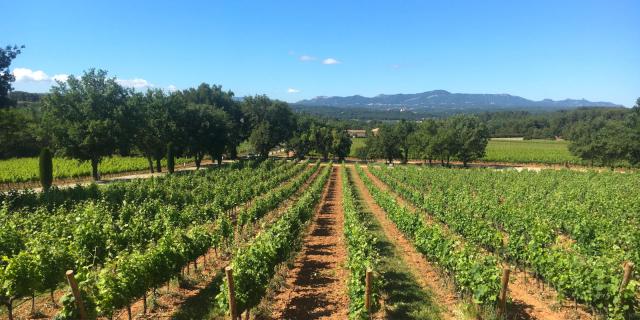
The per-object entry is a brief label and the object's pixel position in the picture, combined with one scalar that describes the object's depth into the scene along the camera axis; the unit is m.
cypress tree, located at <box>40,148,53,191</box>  31.94
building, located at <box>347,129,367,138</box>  139.18
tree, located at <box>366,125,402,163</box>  69.94
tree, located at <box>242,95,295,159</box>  67.00
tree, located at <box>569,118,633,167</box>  55.75
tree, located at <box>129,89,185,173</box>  43.44
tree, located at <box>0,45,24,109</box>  22.28
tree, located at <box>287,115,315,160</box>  71.31
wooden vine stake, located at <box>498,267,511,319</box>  7.92
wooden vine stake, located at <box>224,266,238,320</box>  7.11
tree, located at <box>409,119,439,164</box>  63.28
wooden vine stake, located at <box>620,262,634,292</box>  7.28
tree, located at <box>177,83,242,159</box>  68.81
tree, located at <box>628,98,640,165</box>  54.09
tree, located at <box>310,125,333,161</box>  71.62
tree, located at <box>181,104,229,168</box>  46.69
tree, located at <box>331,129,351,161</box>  71.12
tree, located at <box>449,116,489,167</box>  62.78
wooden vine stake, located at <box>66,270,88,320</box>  6.24
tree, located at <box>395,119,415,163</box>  70.12
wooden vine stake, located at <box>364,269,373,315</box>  7.71
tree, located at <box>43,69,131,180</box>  35.38
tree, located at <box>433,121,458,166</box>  62.28
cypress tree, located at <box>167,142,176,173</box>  43.91
